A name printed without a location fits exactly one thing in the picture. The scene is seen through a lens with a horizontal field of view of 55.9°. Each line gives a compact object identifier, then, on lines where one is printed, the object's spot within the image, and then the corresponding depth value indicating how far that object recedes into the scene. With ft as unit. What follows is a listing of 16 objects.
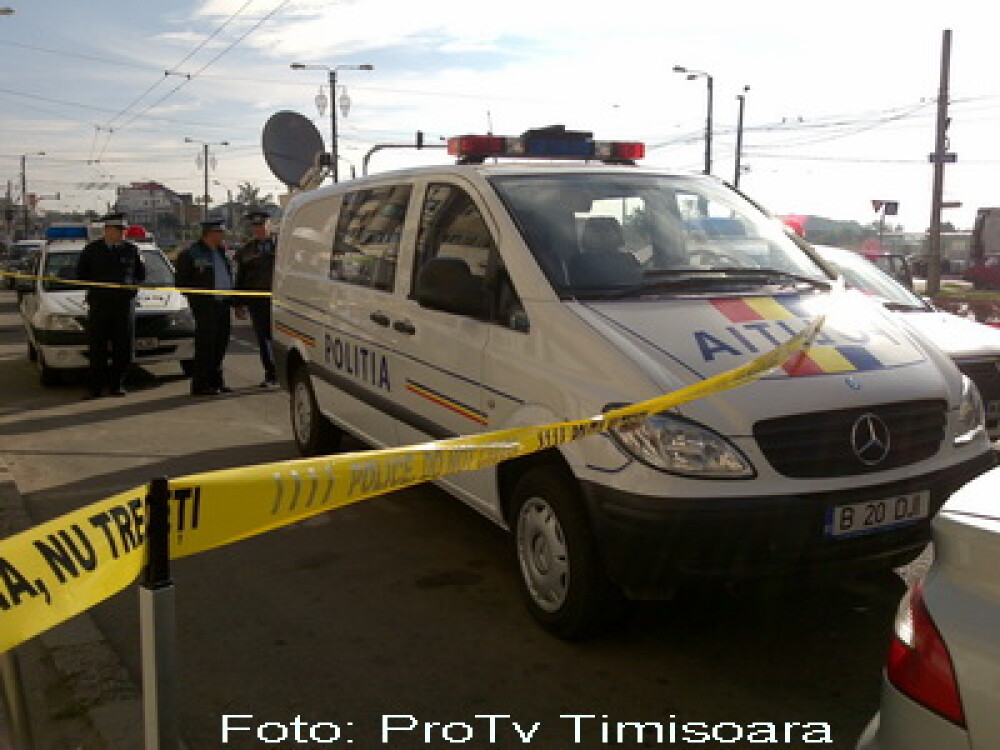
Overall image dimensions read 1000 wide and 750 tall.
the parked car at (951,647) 5.27
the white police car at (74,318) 31.86
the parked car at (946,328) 18.85
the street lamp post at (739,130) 108.22
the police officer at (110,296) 29.58
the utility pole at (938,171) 71.82
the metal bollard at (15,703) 7.42
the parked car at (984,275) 113.91
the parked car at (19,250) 107.76
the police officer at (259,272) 32.19
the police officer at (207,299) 30.66
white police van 10.37
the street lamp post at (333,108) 102.06
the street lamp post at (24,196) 272.31
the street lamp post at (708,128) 105.40
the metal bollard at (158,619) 6.15
